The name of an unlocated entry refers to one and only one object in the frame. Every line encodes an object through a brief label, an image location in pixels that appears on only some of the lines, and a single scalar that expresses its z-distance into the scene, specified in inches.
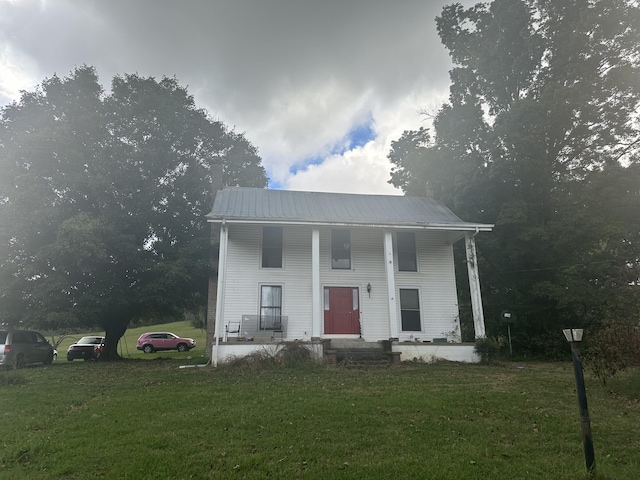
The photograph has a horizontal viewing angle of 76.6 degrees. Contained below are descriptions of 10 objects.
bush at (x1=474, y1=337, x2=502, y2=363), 537.3
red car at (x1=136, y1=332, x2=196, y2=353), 1059.3
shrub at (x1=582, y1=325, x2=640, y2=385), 334.3
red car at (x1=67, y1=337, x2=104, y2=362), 807.7
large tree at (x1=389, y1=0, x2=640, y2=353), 649.6
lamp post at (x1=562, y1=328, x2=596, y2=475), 175.0
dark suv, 531.2
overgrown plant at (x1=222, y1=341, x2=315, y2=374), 465.7
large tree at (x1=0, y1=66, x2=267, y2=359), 631.2
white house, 578.2
